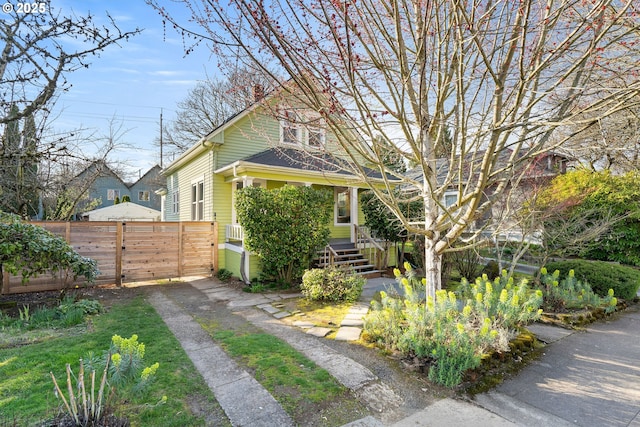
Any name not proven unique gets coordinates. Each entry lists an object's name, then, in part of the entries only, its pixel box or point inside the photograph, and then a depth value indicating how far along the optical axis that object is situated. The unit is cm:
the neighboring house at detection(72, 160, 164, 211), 3424
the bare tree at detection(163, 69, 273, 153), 2341
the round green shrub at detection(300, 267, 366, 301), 708
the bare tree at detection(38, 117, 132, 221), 944
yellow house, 945
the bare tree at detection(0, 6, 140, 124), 489
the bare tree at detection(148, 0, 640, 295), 262
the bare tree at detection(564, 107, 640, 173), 962
